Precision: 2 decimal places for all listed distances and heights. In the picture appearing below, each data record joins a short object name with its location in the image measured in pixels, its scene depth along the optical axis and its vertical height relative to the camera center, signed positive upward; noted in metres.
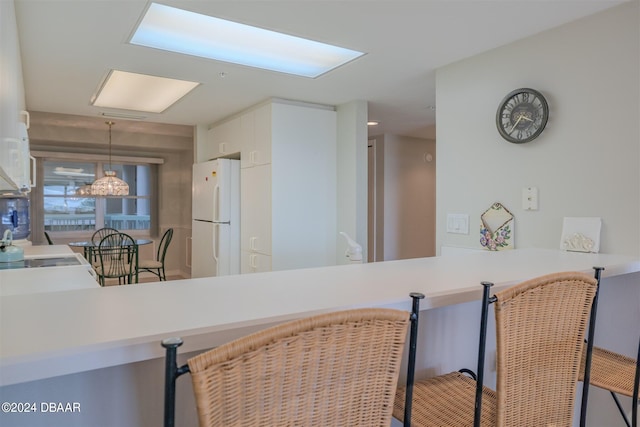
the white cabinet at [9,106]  1.43 +0.43
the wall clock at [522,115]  2.27 +0.54
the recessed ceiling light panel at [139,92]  3.46 +1.09
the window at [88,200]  6.19 +0.19
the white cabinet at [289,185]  3.77 +0.25
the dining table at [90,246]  4.67 -0.38
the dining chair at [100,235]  6.11 -0.33
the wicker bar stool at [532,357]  1.05 -0.39
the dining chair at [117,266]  4.59 -0.61
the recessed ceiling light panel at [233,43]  2.38 +1.08
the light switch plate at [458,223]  2.71 -0.08
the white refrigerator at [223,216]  4.37 -0.04
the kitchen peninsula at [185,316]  0.74 -0.23
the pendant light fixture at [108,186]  5.39 +0.34
